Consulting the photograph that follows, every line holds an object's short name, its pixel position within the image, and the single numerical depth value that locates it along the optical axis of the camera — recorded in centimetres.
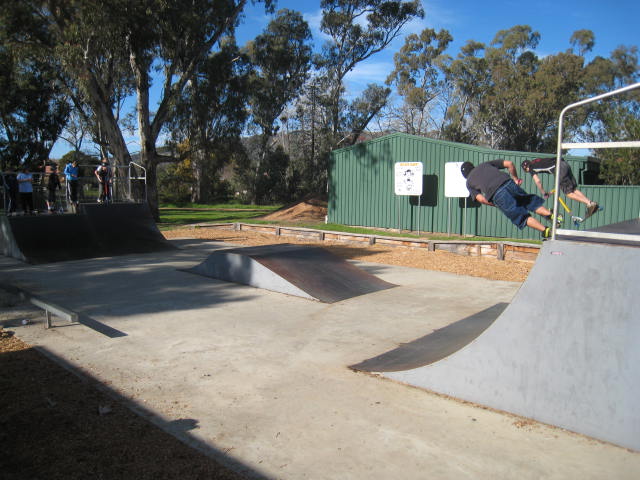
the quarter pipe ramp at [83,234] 1193
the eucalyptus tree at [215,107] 2659
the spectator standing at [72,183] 1404
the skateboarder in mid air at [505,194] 580
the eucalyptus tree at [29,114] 2969
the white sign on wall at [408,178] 1672
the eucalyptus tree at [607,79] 3756
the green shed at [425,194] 1368
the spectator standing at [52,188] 1431
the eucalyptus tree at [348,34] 3803
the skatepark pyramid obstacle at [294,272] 837
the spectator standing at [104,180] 1494
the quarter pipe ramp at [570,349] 338
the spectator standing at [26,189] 1324
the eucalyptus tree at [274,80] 3909
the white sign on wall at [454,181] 1553
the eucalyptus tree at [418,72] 4209
